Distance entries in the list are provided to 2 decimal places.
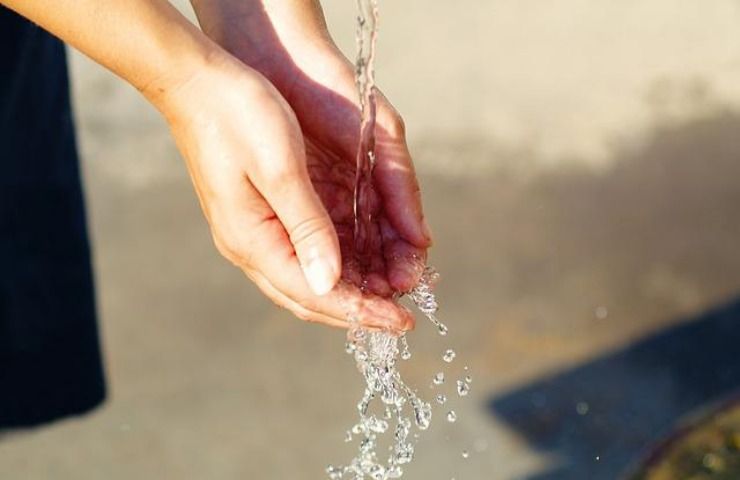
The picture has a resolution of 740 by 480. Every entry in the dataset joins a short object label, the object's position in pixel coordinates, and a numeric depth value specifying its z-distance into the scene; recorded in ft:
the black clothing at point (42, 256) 3.31
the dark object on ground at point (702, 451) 3.43
